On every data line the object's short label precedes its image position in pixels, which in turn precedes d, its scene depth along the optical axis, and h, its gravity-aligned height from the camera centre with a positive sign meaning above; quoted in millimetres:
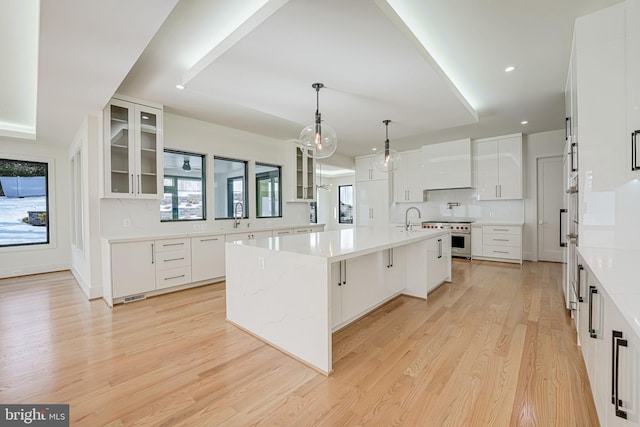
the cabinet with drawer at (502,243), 5590 -712
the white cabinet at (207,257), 4168 -697
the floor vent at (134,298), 3598 -1099
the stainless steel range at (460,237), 6090 -634
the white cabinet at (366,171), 7524 +1031
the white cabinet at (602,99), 2055 +796
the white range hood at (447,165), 6121 +964
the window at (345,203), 10859 +234
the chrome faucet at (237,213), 5195 -48
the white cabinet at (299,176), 5926 +719
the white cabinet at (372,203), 7418 +163
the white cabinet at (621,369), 900 -582
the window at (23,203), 5066 +182
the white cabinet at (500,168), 5754 +826
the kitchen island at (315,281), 2041 -663
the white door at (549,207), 5723 -4
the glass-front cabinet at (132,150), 3668 +819
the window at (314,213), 10950 -134
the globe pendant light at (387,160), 3889 +666
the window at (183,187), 4453 +383
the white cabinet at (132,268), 3447 -704
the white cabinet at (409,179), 7042 +751
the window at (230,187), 5051 +437
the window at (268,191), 5688 +390
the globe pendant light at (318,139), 2883 +713
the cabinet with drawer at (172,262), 3811 -697
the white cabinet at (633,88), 1935 +819
